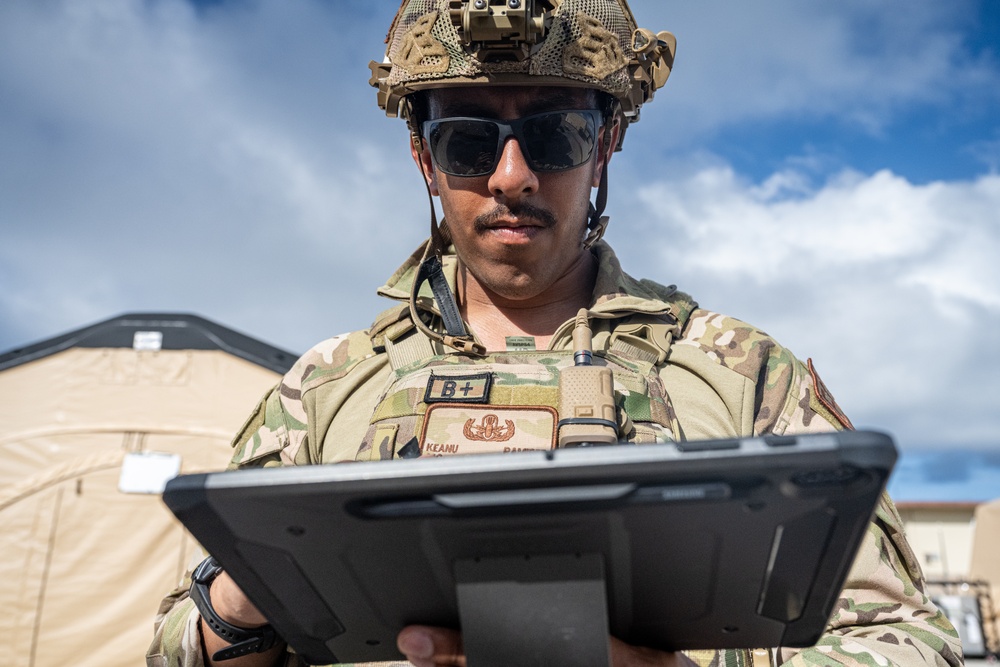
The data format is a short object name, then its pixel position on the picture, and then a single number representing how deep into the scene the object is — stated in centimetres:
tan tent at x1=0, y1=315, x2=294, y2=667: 730
